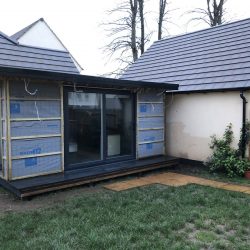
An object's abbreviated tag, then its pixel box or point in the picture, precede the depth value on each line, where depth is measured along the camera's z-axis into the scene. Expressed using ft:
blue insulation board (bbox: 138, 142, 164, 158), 25.99
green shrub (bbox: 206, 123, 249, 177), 22.94
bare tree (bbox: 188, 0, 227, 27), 64.13
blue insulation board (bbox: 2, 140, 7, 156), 18.61
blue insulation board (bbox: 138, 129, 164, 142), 25.90
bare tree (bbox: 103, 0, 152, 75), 62.95
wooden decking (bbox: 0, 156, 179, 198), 17.60
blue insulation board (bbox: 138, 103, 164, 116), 25.84
